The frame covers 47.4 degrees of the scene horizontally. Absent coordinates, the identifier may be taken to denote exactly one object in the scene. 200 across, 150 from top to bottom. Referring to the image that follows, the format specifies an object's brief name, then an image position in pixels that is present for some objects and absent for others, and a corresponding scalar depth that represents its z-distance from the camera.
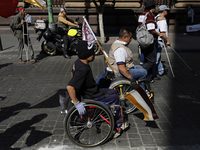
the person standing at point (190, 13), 14.74
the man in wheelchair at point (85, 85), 3.20
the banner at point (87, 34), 4.61
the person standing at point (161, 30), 6.42
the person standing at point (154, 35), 5.72
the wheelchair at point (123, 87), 4.24
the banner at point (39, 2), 4.91
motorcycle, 9.32
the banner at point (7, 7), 3.65
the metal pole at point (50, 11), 11.48
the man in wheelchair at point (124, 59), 4.09
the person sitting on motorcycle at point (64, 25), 9.25
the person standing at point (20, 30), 7.98
